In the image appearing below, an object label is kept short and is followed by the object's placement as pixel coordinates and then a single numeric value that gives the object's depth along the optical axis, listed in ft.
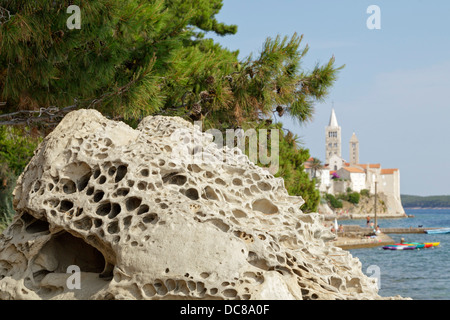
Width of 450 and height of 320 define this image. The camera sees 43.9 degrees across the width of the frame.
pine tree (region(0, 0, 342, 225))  22.99
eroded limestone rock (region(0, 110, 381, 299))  11.48
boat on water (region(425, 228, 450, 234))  181.37
